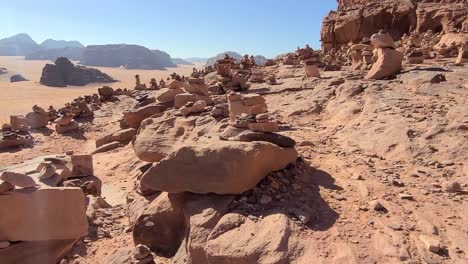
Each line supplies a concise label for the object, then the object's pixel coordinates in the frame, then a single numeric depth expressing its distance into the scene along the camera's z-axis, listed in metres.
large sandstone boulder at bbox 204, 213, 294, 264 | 4.15
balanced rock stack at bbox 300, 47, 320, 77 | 13.32
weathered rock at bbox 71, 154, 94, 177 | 9.08
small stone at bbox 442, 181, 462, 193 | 4.95
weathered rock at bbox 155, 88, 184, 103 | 12.14
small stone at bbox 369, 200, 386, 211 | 4.67
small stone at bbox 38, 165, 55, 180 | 6.26
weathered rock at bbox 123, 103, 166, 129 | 11.88
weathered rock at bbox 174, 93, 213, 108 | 10.58
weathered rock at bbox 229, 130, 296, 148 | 5.84
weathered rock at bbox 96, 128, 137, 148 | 12.59
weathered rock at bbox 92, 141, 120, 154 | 12.27
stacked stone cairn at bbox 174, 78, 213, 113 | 9.48
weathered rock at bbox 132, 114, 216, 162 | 7.68
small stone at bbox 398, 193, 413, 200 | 4.87
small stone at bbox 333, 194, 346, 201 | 5.02
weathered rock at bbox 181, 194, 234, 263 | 4.76
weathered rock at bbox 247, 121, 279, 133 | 6.11
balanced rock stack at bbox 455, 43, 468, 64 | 11.25
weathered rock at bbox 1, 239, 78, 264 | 4.81
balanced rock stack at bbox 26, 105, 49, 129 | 16.28
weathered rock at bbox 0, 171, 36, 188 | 4.62
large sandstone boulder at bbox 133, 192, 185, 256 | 5.71
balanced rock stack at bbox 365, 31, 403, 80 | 10.45
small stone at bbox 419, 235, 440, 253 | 3.89
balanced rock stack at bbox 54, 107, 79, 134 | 15.63
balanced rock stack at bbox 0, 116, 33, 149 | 13.91
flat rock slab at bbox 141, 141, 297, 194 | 5.18
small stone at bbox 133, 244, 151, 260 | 4.67
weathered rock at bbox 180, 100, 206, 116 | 9.38
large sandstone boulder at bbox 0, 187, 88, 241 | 4.72
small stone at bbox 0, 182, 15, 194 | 4.61
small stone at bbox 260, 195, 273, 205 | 4.97
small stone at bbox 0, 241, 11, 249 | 4.73
